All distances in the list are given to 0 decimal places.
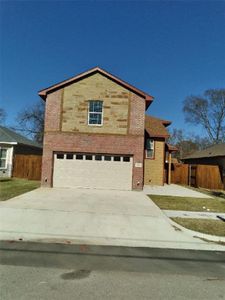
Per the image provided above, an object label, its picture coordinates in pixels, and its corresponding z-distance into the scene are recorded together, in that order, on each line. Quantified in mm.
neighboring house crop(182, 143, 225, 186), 20246
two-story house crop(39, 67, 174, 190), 13464
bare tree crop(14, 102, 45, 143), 40934
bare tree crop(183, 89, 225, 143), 38722
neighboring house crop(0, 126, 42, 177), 17666
